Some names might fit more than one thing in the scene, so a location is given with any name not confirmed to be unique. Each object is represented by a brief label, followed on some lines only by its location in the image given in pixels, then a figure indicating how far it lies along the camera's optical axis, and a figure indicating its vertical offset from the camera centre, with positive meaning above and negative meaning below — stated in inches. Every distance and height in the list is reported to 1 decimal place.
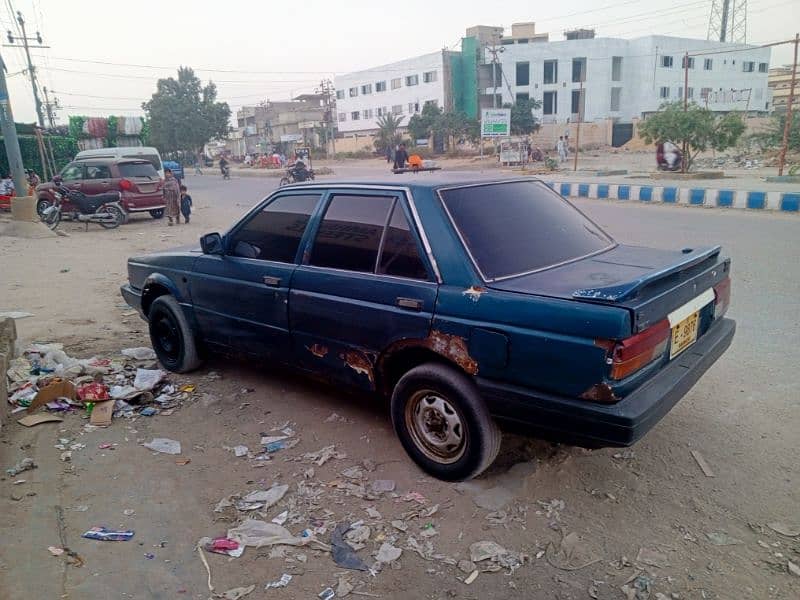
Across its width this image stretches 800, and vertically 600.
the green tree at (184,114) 2491.4 +150.5
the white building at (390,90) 2335.4 +208.5
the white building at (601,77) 2197.3 +191.8
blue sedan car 106.0 -35.0
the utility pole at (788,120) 640.4 -3.0
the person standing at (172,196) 622.5 -44.4
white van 780.0 +2.2
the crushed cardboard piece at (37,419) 164.4 -70.4
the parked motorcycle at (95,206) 613.9 -50.3
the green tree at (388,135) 2039.9 +17.4
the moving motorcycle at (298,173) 819.4 -37.3
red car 629.9 -26.4
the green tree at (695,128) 790.5 -6.7
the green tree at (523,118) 1863.9 +44.1
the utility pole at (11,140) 535.5 +18.8
